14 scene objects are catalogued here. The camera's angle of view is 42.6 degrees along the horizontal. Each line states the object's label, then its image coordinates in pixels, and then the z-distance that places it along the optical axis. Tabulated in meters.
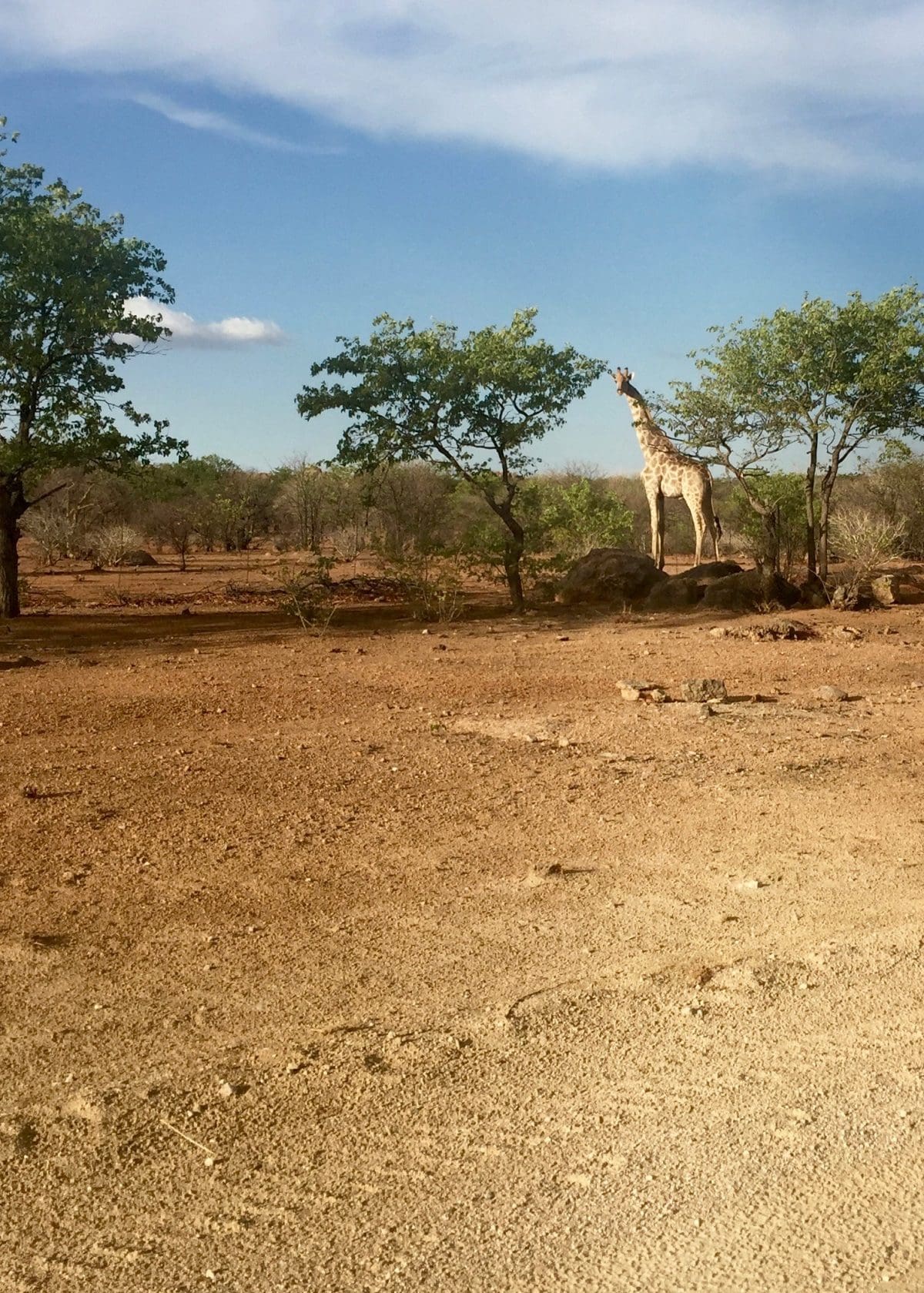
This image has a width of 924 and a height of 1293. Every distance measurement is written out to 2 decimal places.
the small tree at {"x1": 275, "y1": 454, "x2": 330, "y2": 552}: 35.62
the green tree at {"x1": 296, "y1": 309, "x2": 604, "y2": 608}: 16.03
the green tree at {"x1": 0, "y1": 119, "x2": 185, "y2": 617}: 13.91
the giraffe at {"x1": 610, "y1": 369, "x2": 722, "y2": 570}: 21.62
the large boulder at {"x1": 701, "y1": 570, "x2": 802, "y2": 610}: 16.72
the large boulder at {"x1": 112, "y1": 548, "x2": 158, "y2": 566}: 27.43
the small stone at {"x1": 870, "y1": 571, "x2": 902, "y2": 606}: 17.44
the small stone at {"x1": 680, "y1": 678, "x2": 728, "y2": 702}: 9.16
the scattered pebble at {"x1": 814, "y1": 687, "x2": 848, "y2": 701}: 9.41
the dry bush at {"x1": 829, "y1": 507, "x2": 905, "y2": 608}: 16.91
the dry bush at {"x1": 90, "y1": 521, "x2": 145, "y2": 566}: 26.75
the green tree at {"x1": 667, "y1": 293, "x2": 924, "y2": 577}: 17.72
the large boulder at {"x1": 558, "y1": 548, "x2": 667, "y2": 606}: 18.17
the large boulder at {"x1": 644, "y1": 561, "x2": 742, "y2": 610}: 17.38
